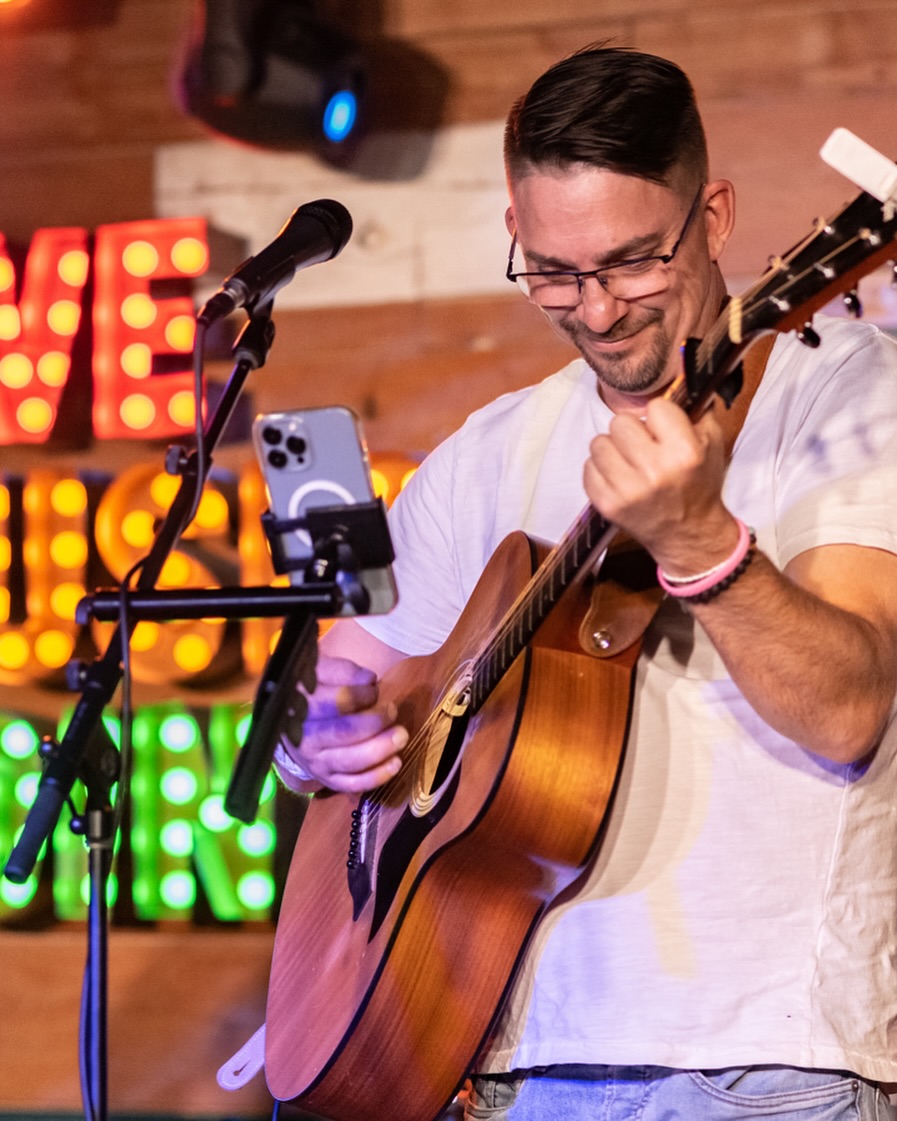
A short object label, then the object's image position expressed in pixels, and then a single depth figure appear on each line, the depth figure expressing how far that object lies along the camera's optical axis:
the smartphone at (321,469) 4.01
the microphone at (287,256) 4.13
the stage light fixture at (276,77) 5.81
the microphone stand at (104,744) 3.97
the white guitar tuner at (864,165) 3.99
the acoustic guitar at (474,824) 4.08
